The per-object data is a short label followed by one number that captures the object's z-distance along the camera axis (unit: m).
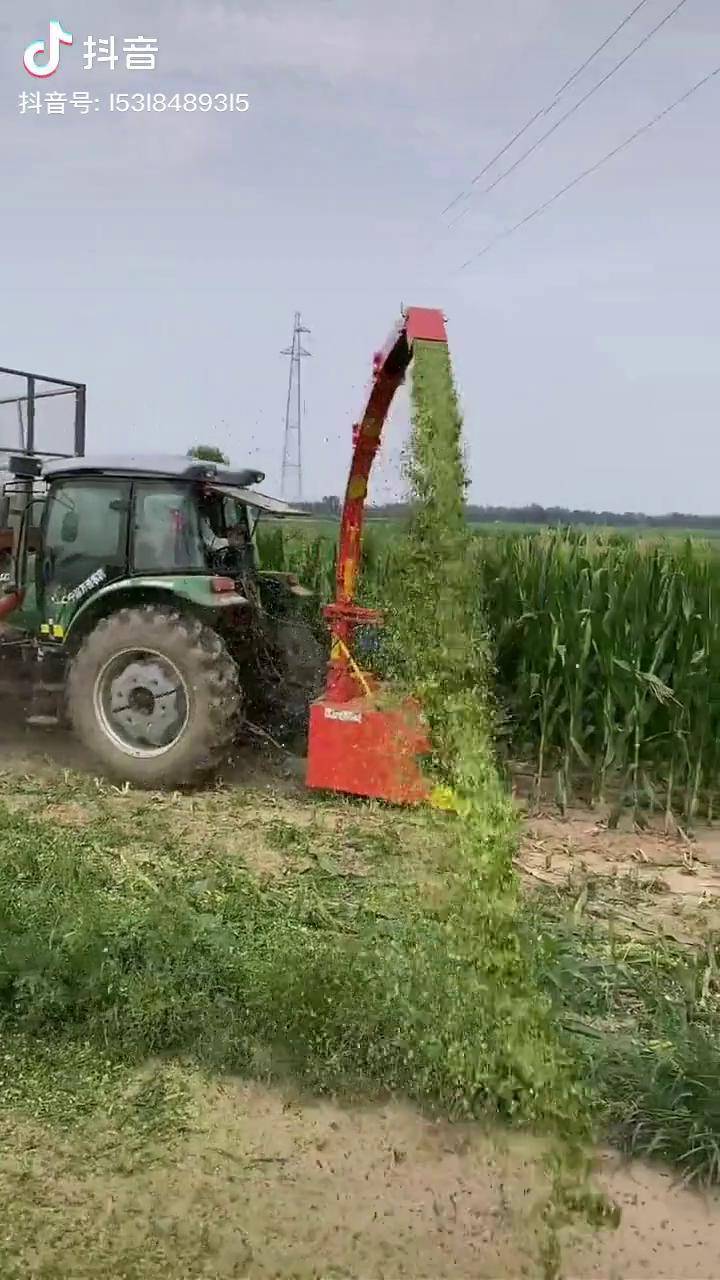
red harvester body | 5.18
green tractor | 5.78
